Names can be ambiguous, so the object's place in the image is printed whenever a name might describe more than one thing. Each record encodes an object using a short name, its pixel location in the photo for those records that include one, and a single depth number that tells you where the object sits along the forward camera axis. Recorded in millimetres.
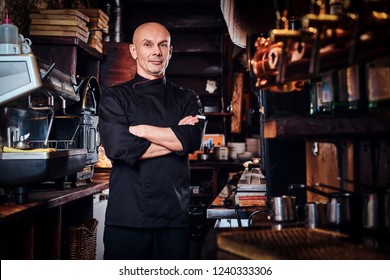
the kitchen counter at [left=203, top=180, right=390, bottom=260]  1133
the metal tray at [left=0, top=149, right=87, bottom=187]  2277
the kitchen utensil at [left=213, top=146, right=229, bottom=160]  5422
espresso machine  2316
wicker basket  3102
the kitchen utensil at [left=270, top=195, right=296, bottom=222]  1646
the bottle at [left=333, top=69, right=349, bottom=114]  1381
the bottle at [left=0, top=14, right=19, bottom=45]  2671
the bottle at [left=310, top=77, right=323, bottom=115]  1564
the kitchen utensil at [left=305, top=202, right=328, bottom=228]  1414
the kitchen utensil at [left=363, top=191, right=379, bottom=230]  1278
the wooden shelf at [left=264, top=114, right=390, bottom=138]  1146
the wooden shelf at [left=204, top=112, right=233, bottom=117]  5582
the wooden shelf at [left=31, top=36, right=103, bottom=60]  3674
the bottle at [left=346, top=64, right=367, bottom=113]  1306
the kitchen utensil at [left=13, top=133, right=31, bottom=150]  2424
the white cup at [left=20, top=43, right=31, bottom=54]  2638
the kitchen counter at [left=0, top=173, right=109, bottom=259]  2279
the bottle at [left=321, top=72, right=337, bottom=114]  1424
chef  2164
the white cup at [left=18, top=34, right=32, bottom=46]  2782
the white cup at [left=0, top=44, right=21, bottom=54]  2562
